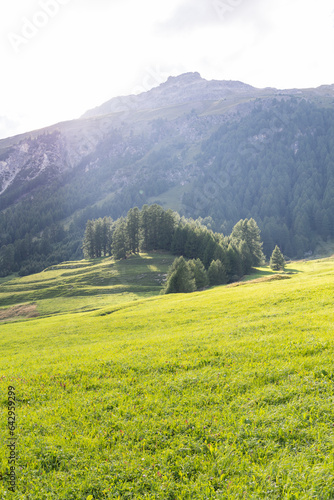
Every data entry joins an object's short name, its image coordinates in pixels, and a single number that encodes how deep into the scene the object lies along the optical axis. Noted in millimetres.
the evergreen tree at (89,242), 145200
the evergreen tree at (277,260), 98250
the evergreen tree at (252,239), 114750
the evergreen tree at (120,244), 117875
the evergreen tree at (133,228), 123062
